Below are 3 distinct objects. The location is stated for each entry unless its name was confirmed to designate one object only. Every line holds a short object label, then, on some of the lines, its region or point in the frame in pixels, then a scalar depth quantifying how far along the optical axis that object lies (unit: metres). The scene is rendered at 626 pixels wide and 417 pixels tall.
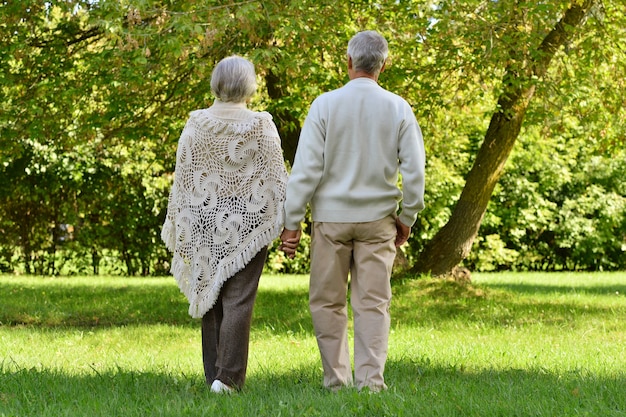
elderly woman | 9.51
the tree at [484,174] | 21.53
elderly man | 9.10
